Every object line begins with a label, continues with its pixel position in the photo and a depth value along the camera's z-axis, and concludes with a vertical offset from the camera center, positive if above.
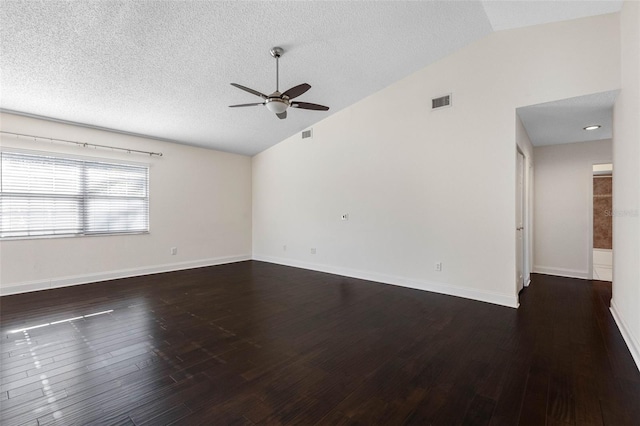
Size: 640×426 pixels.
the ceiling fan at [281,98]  3.20 +1.32
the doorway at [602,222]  6.26 -0.25
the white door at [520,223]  3.85 -0.16
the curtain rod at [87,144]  4.22 +1.16
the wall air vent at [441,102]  4.12 +1.62
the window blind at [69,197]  4.21 +0.28
